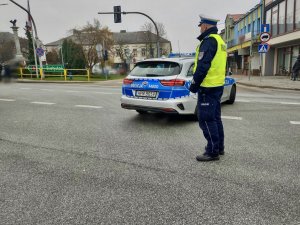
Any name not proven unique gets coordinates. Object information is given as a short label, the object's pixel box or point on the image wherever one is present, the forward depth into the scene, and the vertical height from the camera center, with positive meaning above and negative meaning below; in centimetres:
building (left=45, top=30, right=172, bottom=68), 8038 +860
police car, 615 -40
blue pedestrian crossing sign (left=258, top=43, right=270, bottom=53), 1703 +112
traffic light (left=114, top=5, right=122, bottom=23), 2062 +416
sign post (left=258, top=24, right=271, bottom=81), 1672 +148
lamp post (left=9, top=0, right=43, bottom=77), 2197 +423
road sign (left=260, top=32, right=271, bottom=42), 1670 +177
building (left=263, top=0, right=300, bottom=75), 2159 +246
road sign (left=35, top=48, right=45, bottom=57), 2218 +169
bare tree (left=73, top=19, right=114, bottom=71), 4409 +543
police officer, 388 -17
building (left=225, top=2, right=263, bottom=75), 3085 +333
